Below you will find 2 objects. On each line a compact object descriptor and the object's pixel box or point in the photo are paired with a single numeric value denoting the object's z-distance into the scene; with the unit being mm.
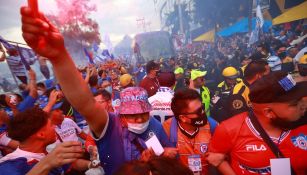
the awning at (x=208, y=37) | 24856
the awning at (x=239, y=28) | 18281
